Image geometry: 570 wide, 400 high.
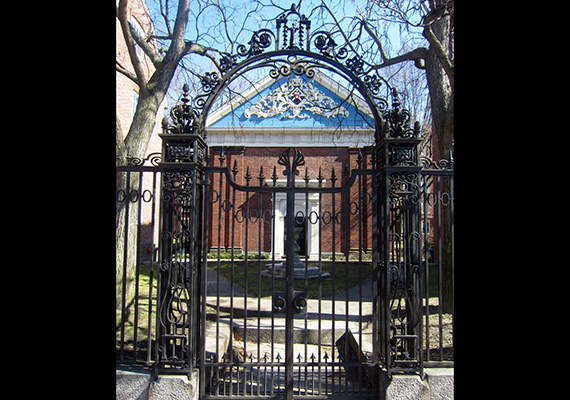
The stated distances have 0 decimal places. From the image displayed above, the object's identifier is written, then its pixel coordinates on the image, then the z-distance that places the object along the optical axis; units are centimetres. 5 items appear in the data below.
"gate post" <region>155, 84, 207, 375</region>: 445
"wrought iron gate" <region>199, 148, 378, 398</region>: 461
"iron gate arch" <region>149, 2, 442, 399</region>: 451
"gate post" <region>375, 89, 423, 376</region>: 450
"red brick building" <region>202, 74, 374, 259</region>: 1755
